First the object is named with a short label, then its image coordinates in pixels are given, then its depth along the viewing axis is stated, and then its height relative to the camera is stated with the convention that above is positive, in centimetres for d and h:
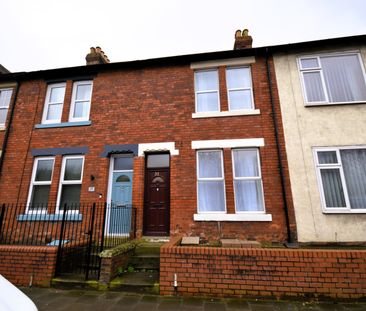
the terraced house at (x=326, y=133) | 599 +228
